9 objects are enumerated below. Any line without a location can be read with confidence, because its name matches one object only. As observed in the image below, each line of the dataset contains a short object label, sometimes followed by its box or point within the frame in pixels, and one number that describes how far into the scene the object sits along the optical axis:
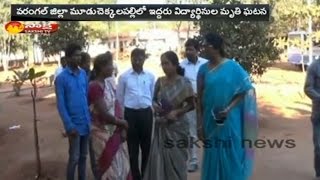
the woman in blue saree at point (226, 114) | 2.90
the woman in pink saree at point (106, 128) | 3.31
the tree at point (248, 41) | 7.32
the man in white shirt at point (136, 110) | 3.92
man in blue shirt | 3.59
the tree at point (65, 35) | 11.63
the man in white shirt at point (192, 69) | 4.51
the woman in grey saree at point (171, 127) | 3.33
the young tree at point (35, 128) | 4.51
